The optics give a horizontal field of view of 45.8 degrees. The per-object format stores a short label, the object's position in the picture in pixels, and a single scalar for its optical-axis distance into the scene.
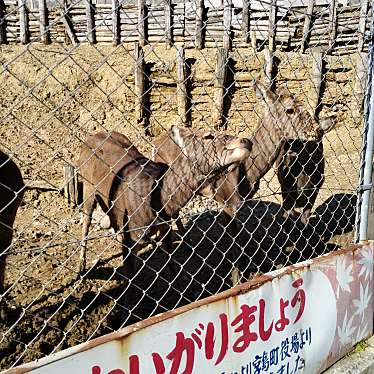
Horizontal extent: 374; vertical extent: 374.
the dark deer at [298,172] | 4.93
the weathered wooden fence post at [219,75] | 10.09
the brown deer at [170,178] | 3.60
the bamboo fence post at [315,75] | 11.06
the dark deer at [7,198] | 2.91
